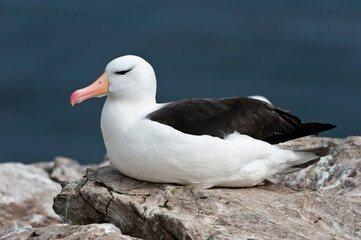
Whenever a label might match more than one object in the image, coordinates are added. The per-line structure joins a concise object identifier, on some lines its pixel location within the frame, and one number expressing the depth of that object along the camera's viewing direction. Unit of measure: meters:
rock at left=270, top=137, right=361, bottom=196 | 15.55
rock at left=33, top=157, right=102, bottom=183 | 21.50
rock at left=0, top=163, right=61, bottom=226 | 18.69
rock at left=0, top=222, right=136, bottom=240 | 11.40
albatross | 13.09
